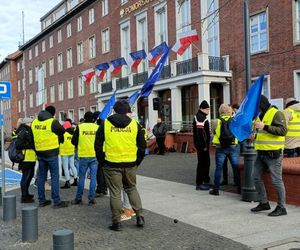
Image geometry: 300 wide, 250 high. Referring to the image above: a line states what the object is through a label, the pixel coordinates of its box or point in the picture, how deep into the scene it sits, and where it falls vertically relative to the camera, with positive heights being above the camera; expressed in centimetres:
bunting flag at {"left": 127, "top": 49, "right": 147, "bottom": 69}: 2360 +349
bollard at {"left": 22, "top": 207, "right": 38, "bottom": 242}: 623 -142
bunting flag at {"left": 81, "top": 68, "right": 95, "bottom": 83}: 2750 +309
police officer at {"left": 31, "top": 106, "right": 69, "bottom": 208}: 858 -39
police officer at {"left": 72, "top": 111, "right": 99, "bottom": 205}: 867 -55
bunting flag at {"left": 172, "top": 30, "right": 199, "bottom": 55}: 2055 +371
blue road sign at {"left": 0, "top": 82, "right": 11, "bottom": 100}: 949 +73
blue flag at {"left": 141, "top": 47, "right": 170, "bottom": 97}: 1168 +96
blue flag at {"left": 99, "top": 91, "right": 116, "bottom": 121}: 1062 +28
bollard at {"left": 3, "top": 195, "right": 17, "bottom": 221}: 763 -142
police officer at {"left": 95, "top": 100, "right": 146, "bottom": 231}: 660 -49
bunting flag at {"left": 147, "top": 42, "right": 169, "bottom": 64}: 2147 +331
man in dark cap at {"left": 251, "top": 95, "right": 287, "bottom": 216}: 689 -38
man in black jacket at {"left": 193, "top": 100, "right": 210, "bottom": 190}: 976 -44
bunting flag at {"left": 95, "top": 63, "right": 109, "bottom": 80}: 2723 +339
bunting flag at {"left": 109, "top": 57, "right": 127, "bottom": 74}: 2583 +344
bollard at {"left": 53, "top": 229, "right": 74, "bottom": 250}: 491 -130
